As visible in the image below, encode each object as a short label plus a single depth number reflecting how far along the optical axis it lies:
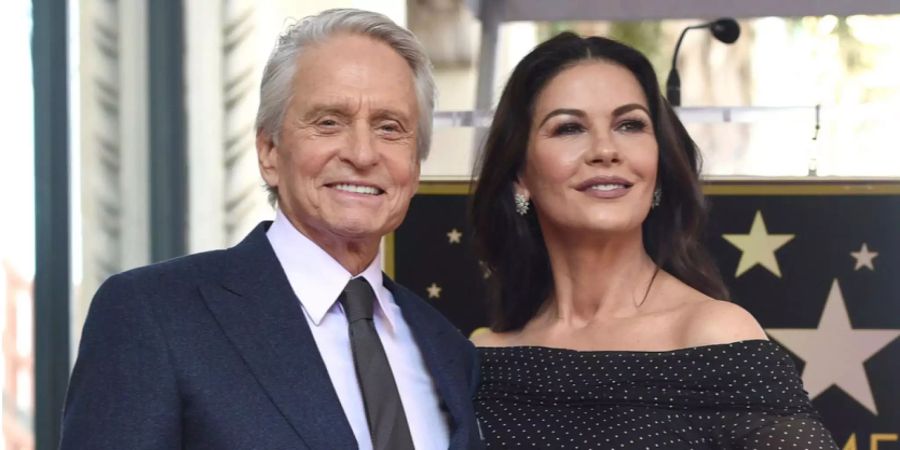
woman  2.53
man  2.07
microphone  3.70
